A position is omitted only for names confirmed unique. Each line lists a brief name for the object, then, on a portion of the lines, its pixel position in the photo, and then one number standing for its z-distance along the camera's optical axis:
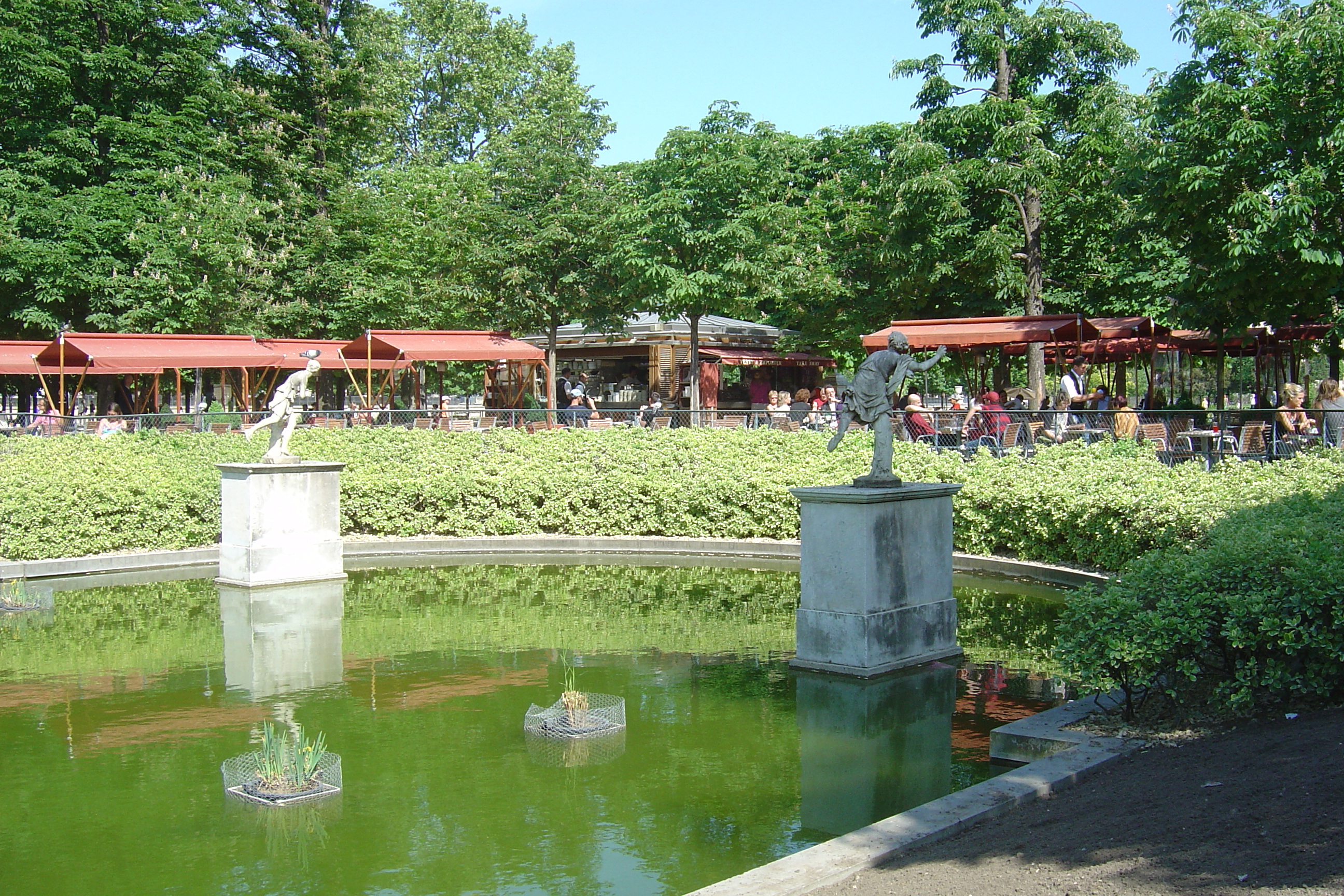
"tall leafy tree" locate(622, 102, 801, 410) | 30.38
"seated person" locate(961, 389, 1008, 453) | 18.12
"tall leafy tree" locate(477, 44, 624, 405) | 32.34
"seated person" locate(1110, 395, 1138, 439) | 17.42
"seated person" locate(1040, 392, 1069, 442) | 17.81
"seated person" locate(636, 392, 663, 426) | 22.08
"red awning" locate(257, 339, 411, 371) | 29.28
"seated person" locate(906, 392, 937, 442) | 19.12
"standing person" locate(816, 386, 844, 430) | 21.23
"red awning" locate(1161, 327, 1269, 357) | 25.28
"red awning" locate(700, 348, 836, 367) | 39.41
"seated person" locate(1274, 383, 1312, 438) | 15.35
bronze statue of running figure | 10.12
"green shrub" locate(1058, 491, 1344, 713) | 6.82
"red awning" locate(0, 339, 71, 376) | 27.56
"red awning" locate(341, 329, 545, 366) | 28.17
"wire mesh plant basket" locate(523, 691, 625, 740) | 8.38
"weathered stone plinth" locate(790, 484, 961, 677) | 9.78
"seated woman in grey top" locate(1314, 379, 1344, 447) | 15.11
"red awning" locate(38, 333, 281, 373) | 25.83
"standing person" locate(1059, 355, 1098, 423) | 20.36
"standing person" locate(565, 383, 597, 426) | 21.95
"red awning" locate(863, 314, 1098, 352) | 23.41
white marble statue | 14.85
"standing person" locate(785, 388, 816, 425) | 21.75
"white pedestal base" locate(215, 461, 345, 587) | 14.42
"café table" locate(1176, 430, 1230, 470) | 15.60
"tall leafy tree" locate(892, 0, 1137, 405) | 27.73
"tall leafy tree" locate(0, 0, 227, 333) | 30.50
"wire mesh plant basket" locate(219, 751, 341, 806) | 7.04
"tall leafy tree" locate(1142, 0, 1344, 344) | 18.53
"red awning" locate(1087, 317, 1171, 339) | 23.67
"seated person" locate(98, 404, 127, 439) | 20.34
